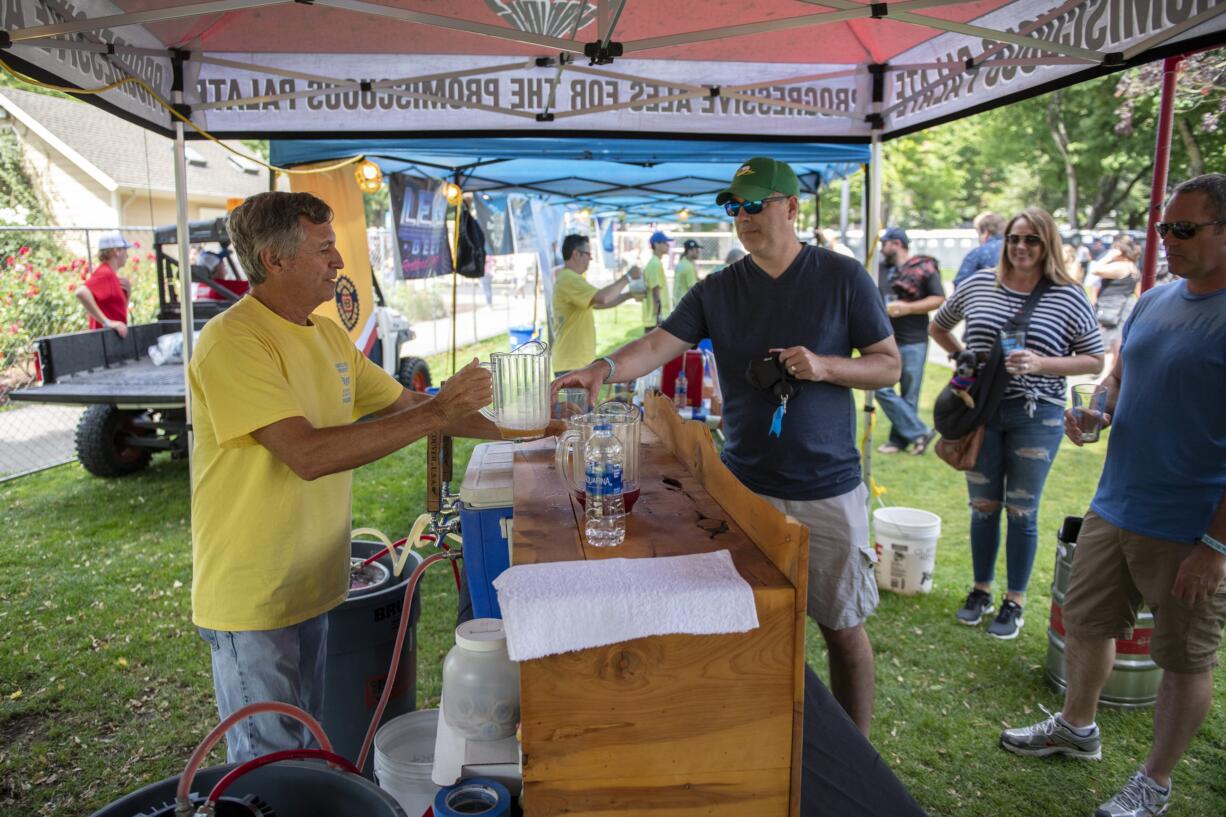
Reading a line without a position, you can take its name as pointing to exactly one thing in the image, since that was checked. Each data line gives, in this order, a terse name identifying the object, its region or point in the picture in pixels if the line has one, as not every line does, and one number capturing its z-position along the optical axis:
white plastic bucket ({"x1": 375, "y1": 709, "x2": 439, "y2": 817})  1.81
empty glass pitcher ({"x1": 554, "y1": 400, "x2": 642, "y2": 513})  1.72
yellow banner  5.43
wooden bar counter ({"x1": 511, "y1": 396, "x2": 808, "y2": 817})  1.27
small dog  3.72
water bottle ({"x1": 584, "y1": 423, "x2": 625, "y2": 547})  1.57
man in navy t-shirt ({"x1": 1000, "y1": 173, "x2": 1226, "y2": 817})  2.33
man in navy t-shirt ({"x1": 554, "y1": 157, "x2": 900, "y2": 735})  2.51
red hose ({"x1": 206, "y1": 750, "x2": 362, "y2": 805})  1.15
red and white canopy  2.75
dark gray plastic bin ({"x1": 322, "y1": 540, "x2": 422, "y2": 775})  2.58
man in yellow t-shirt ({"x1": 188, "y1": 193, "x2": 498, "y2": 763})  1.85
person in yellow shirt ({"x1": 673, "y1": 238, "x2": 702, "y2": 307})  11.91
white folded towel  1.24
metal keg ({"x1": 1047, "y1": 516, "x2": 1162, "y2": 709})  3.30
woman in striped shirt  3.62
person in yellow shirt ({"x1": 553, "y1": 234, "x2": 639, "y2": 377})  7.13
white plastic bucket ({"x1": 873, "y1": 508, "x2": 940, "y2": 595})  4.42
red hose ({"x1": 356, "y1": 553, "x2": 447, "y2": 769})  2.04
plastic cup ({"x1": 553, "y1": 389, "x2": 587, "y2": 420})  2.47
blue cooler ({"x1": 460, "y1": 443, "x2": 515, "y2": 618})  2.01
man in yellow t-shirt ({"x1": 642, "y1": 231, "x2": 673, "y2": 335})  11.30
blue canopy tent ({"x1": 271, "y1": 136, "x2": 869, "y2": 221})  4.57
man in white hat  7.58
